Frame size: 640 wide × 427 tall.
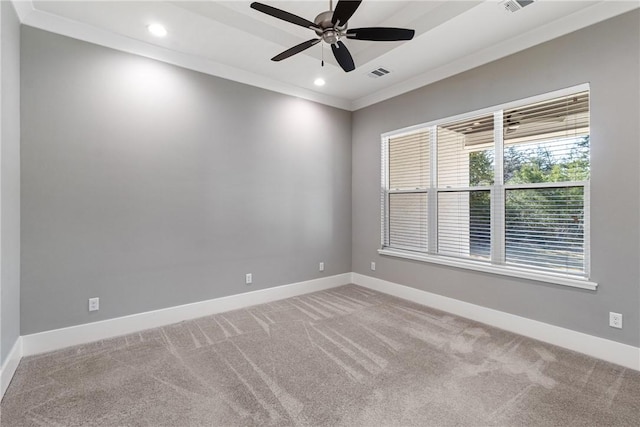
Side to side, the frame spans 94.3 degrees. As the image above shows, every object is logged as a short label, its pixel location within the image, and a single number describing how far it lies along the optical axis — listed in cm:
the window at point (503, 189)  276
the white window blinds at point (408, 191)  407
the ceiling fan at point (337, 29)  200
